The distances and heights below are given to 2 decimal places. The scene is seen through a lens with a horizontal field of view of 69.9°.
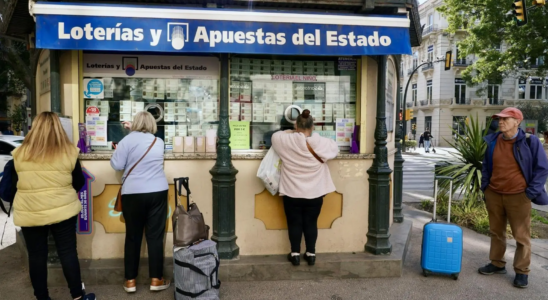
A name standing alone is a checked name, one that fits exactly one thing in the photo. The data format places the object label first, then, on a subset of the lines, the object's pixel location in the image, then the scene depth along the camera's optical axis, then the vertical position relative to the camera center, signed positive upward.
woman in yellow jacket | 3.29 -0.59
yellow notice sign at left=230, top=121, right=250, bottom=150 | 4.79 -0.08
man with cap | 4.10 -0.53
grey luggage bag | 3.55 -1.31
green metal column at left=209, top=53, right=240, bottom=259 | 4.32 -0.69
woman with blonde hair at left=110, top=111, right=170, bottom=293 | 3.77 -0.64
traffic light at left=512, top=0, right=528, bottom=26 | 10.06 +3.08
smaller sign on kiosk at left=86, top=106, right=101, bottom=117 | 4.64 +0.20
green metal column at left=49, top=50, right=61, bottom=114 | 4.24 +0.50
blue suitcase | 4.30 -1.31
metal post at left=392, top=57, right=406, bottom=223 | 6.33 -0.89
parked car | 9.98 -0.50
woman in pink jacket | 4.15 -0.52
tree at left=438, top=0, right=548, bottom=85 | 15.24 +3.98
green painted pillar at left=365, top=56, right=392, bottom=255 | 4.57 -0.71
